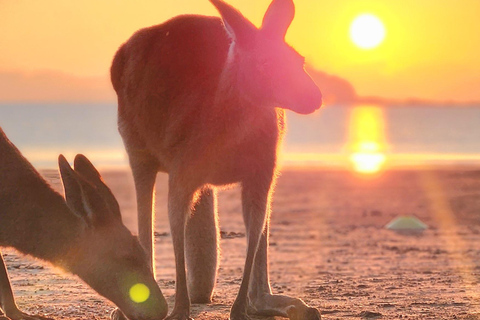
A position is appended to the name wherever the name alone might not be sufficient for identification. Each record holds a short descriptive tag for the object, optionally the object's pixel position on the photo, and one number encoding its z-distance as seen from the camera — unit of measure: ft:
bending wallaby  24.59
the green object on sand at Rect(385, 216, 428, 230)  62.62
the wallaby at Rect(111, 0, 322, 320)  26.92
